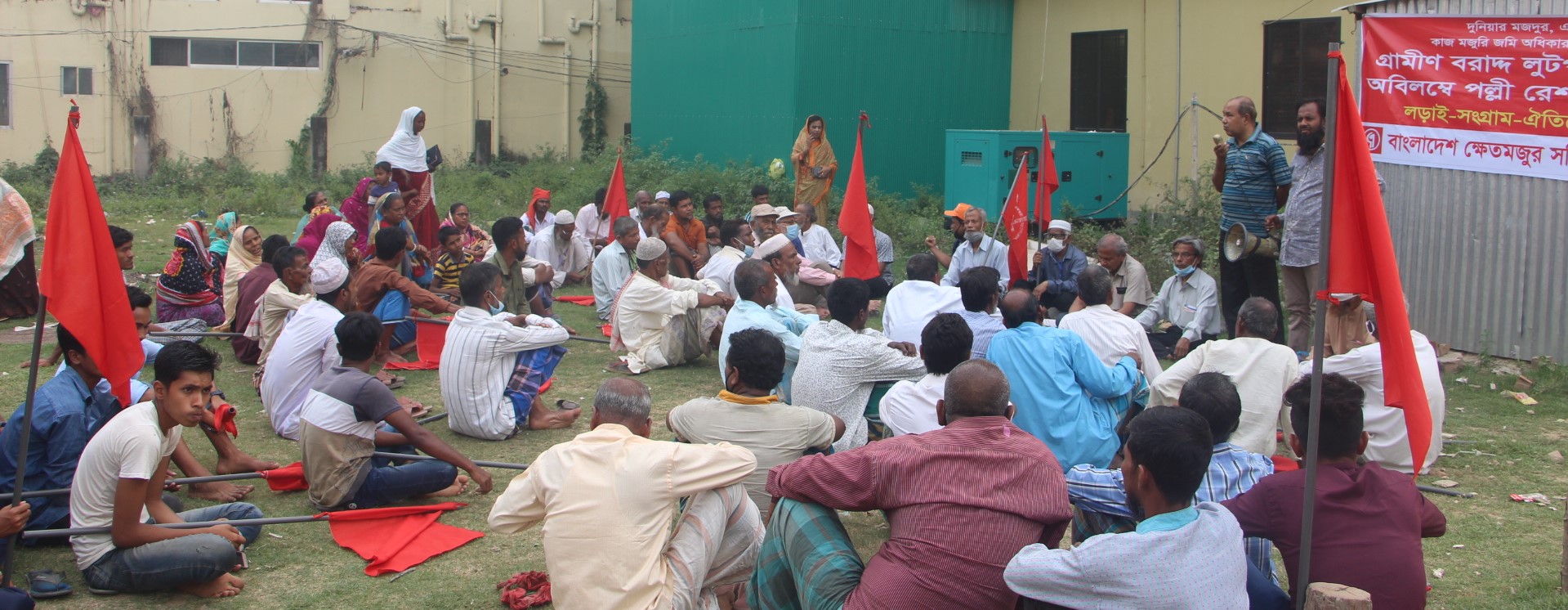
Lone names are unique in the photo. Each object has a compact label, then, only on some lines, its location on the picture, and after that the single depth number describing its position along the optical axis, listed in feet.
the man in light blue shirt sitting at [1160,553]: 10.22
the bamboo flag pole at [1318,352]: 11.55
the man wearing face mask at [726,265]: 32.12
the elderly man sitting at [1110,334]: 20.68
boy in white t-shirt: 14.69
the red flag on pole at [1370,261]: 12.34
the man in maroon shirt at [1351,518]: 11.67
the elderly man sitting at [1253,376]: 18.30
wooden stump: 10.55
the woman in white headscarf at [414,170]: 36.63
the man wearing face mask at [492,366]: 23.08
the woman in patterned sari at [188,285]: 31.48
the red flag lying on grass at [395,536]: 16.93
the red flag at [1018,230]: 30.94
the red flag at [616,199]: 40.37
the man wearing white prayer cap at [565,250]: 40.14
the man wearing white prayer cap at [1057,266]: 31.22
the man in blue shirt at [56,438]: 16.28
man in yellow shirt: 12.66
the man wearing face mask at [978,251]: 33.32
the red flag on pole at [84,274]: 14.64
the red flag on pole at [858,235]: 30.14
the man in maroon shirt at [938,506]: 11.57
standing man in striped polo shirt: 26.61
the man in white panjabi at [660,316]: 29.22
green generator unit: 51.19
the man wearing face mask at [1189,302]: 27.02
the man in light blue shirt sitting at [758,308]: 23.49
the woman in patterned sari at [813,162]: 47.78
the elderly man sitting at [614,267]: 33.88
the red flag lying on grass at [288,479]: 19.58
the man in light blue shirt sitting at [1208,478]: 12.41
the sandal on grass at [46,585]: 15.23
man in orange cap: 34.63
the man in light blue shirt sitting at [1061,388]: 17.74
